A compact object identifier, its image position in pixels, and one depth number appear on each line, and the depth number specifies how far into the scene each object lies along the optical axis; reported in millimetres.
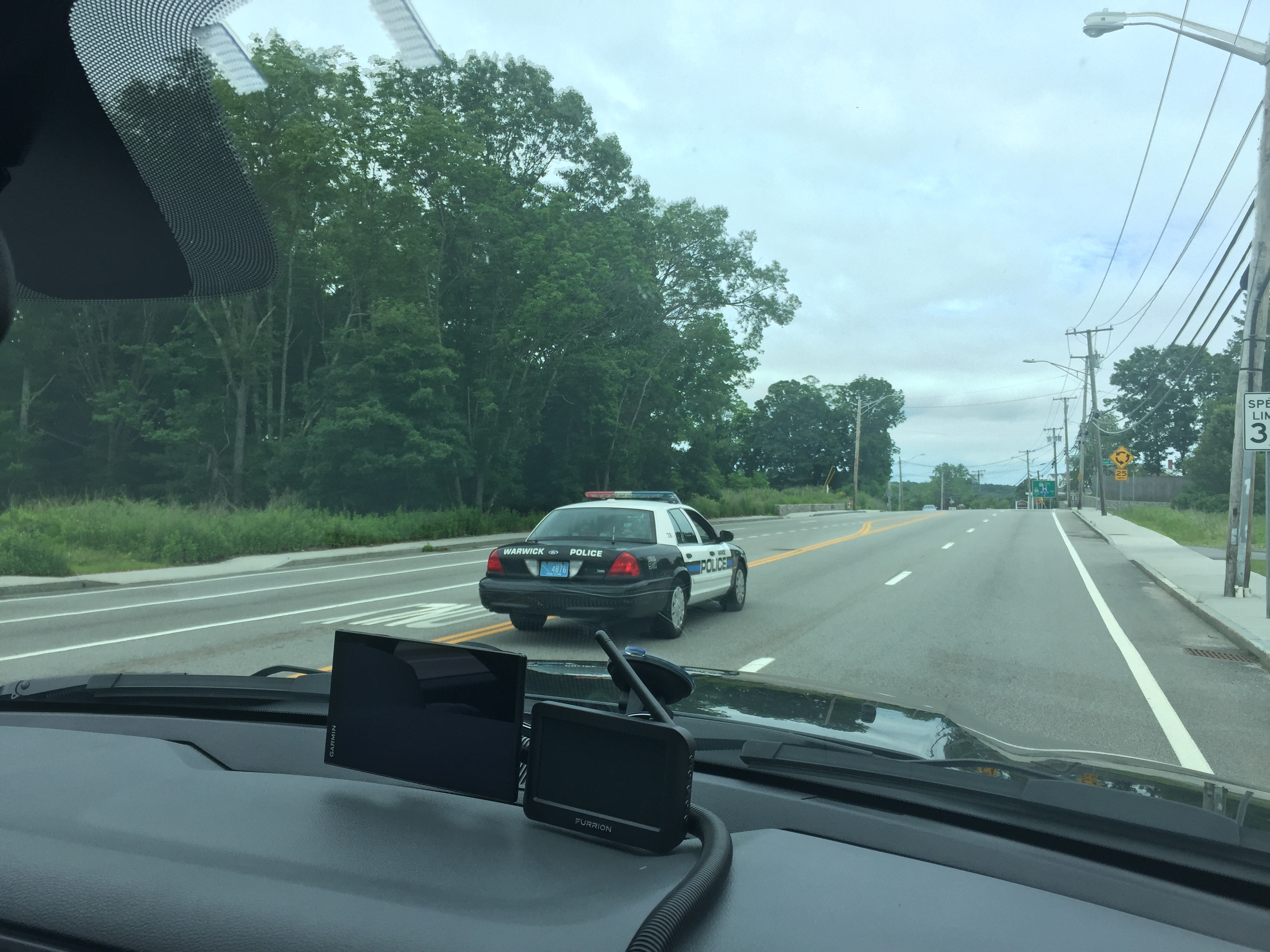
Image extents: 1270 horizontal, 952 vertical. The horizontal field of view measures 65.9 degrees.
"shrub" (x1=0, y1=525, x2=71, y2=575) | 17594
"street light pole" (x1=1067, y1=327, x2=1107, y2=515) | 54531
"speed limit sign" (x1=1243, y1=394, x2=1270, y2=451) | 14008
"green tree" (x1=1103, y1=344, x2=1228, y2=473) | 112062
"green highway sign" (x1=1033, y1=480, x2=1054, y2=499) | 115625
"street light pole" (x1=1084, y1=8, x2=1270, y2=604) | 15633
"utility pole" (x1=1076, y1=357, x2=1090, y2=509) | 70531
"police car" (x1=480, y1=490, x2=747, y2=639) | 10109
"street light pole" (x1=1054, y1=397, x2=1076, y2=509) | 85519
